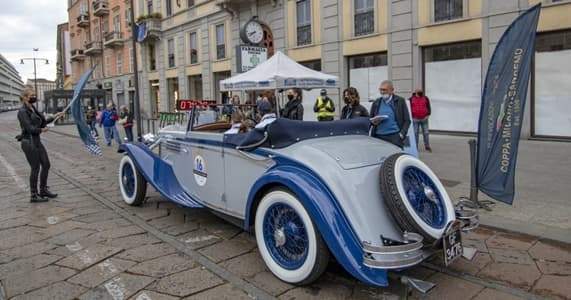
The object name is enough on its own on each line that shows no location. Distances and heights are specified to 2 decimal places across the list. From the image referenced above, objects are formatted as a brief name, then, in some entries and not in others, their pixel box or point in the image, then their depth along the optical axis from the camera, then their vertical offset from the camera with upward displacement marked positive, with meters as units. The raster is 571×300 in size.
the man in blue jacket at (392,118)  6.52 -0.13
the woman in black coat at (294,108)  9.53 +0.08
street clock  10.17 +1.83
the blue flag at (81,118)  6.68 -0.01
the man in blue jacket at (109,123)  15.02 -0.22
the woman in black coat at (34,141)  6.62 -0.33
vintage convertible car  3.15 -0.68
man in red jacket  10.91 -0.08
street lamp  62.69 +7.92
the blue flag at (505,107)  4.83 +0.00
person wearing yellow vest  9.81 +0.07
